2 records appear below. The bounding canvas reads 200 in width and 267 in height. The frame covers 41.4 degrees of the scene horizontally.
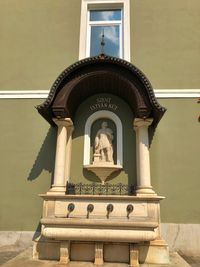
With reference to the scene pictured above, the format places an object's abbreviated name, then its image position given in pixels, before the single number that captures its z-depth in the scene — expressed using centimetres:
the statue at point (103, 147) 710
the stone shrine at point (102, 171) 549
